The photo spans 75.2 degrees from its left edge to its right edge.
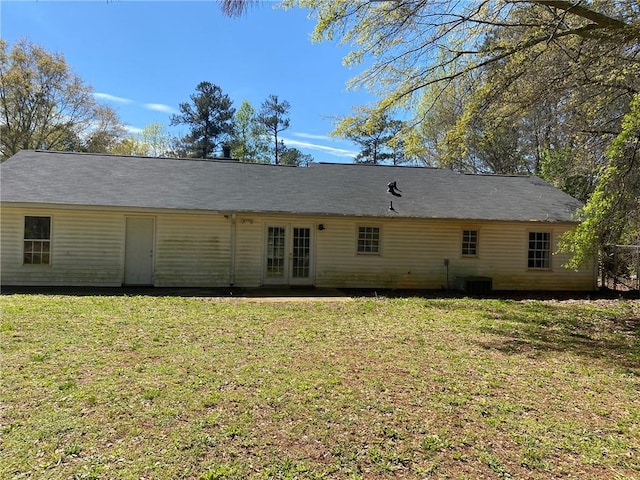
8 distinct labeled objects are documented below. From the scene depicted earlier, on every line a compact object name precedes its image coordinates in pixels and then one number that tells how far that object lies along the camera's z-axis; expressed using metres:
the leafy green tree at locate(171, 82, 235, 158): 35.88
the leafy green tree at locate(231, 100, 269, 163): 39.25
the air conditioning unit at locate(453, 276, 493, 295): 12.83
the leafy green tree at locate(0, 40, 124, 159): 28.22
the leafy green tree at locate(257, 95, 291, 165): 39.38
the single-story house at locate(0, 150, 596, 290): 11.63
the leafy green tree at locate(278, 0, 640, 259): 7.82
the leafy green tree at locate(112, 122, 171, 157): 38.66
